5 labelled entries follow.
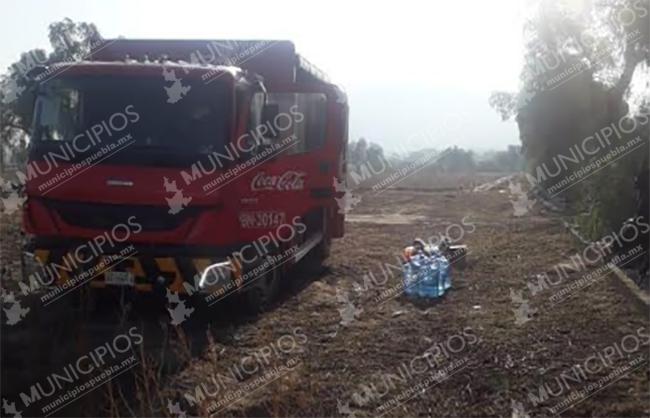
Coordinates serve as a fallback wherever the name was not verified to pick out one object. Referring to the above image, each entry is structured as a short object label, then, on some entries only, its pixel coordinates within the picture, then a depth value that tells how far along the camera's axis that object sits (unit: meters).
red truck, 6.11
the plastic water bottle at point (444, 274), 8.32
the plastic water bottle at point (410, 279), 7.96
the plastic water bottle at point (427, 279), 7.92
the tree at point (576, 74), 16.47
